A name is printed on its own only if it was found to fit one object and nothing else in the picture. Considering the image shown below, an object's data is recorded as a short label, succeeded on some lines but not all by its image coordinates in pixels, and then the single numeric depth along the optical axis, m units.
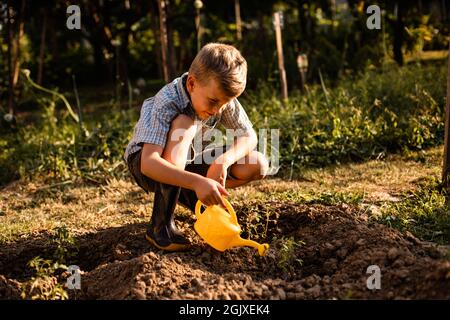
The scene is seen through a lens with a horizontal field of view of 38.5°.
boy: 2.53
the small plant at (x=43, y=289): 2.28
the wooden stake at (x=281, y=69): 5.17
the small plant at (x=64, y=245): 2.74
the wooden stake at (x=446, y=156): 3.40
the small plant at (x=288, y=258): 2.49
